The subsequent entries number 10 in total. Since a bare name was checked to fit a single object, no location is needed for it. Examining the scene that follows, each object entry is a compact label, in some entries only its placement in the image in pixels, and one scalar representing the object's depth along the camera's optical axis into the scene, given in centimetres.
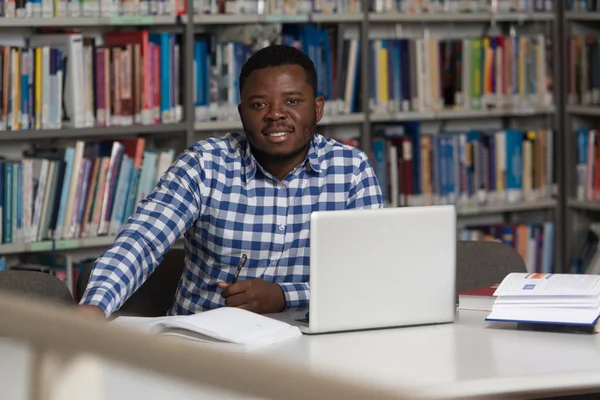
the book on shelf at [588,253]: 639
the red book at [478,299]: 301
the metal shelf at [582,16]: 626
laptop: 252
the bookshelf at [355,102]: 499
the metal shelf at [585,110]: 627
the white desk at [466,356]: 217
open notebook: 243
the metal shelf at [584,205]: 633
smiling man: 329
